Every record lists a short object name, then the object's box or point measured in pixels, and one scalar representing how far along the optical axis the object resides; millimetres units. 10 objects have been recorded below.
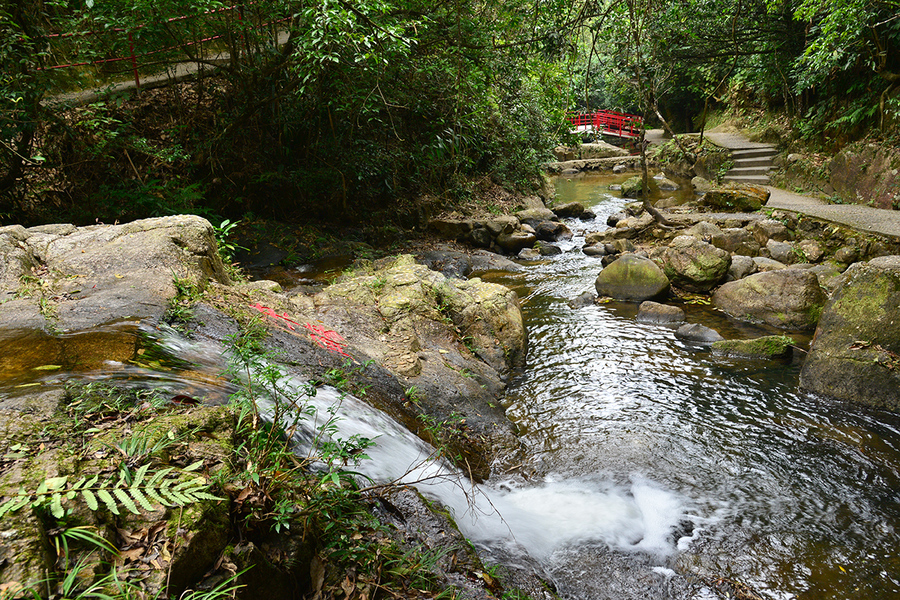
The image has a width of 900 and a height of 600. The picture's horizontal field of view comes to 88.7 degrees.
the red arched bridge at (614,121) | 27789
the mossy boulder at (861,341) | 4488
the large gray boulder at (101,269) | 2926
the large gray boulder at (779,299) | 6363
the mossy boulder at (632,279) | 7547
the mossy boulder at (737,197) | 11008
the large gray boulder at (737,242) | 8789
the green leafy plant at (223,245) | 4524
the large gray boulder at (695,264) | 7582
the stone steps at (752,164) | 13766
